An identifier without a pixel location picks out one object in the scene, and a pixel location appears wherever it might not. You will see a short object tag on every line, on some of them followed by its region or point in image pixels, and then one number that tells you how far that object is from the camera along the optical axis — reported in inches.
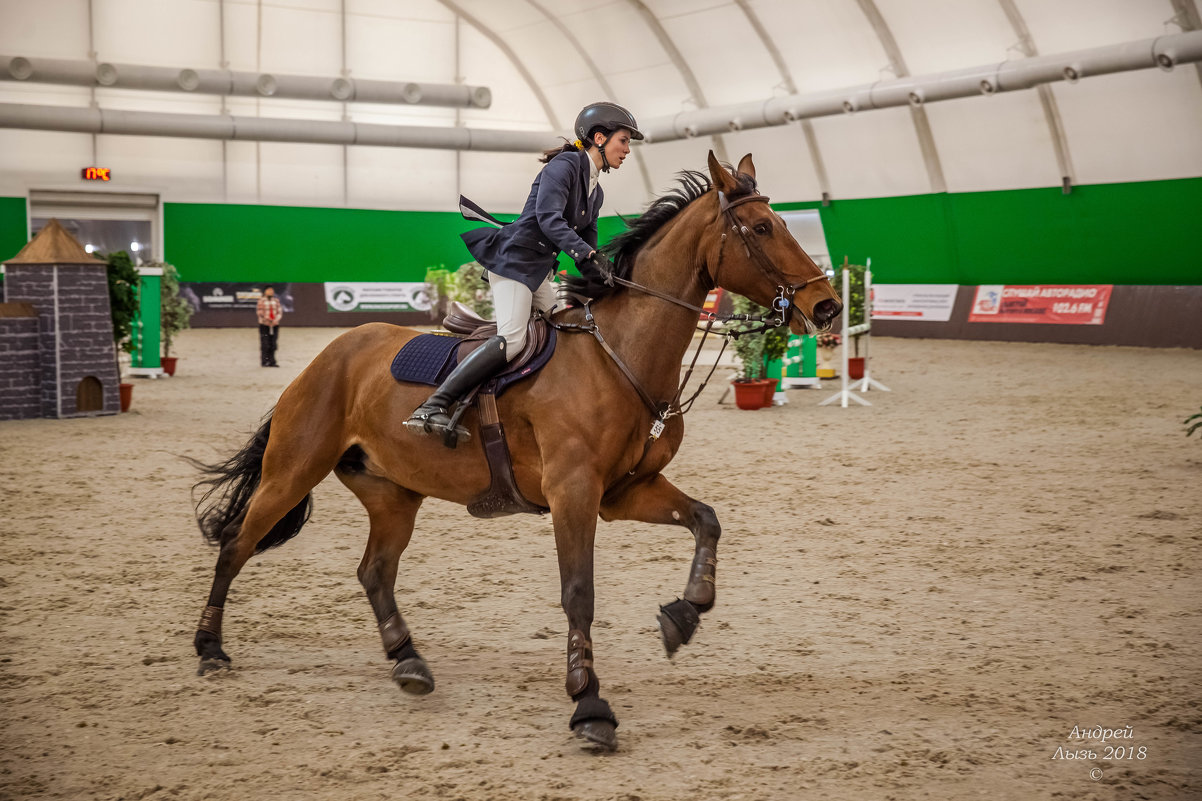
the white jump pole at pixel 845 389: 539.5
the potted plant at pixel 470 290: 826.8
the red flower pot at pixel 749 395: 558.9
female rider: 162.7
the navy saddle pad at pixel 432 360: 167.0
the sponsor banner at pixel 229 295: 1182.9
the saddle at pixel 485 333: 166.6
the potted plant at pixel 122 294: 546.9
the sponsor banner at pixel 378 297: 1227.2
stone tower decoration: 503.8
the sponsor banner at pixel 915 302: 992.9
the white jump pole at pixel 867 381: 596.4
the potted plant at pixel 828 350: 644.2
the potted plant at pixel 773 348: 544.4
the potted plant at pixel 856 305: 629.6
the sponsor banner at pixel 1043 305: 869.8
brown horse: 157.2
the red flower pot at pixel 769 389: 563.8
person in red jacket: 758.5
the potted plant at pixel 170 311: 710.5
